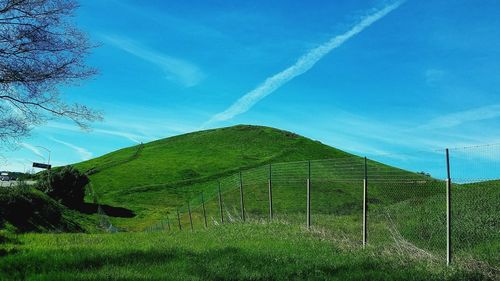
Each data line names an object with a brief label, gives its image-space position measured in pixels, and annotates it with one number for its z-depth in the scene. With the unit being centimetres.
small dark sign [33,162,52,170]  6347
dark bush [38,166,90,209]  7731
